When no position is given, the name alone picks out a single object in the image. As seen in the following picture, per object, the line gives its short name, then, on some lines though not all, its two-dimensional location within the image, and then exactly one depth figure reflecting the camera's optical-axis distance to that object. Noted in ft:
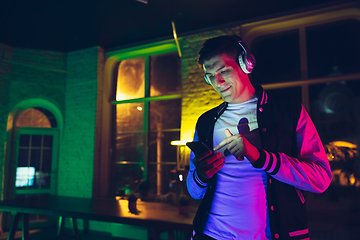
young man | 3.09
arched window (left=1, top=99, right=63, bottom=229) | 17.44
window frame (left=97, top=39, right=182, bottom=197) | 17.08
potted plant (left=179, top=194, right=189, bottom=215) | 10.55
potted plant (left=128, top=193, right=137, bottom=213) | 11.28
